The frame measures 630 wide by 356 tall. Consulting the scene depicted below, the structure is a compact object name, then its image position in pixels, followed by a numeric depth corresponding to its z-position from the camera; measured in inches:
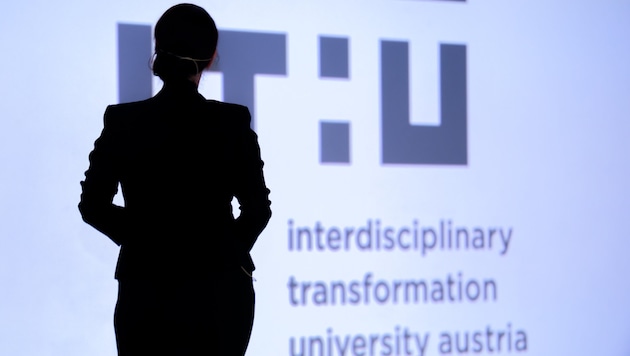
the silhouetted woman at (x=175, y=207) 226.7
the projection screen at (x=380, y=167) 292.1
